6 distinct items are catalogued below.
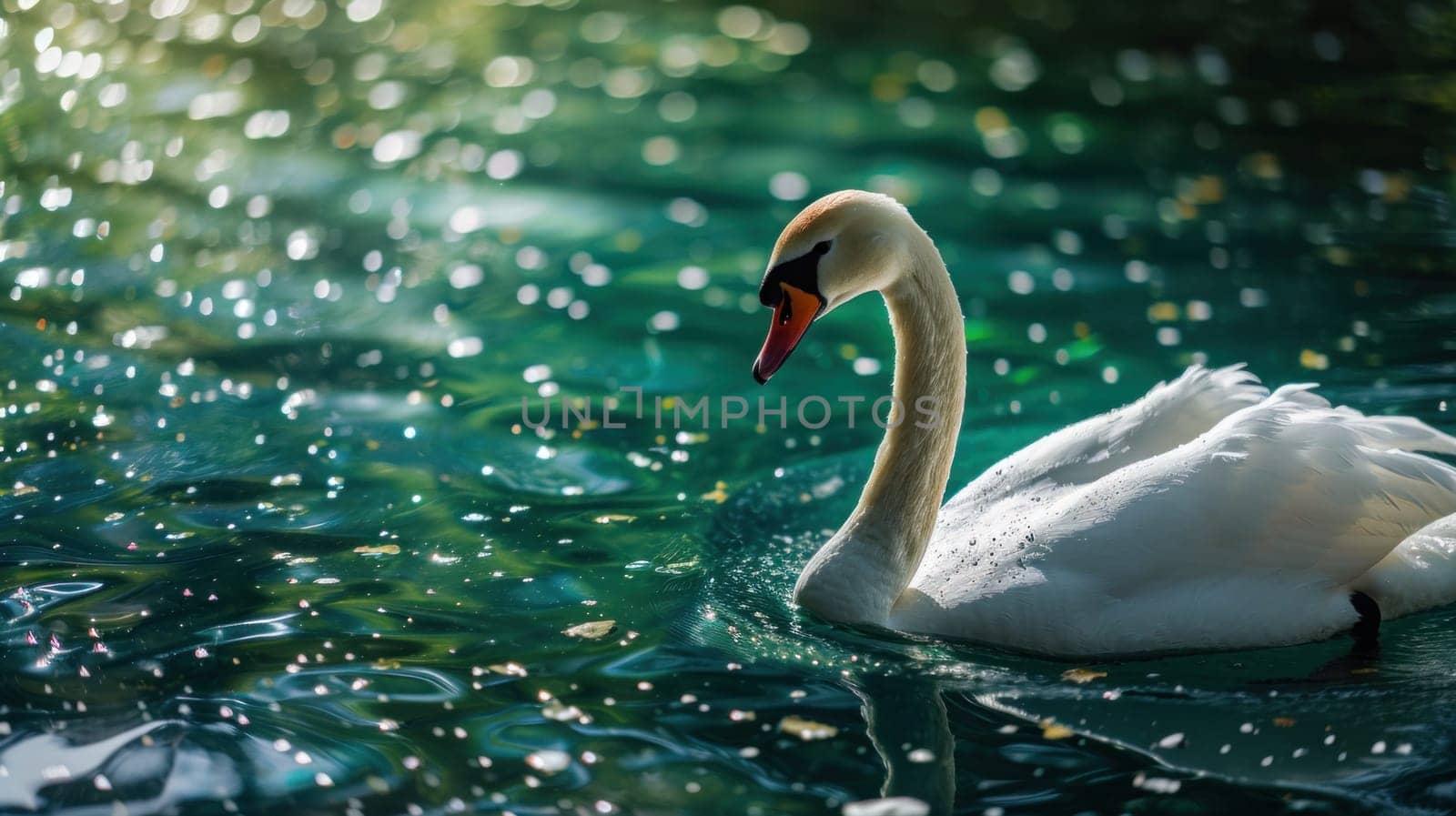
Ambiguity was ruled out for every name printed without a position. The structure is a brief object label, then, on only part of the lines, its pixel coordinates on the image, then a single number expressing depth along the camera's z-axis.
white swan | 5.63
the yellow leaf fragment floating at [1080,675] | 5.58
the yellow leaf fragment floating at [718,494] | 7.50
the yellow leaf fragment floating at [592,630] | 6.09
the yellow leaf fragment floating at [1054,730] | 5.29
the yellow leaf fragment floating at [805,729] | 5.34
